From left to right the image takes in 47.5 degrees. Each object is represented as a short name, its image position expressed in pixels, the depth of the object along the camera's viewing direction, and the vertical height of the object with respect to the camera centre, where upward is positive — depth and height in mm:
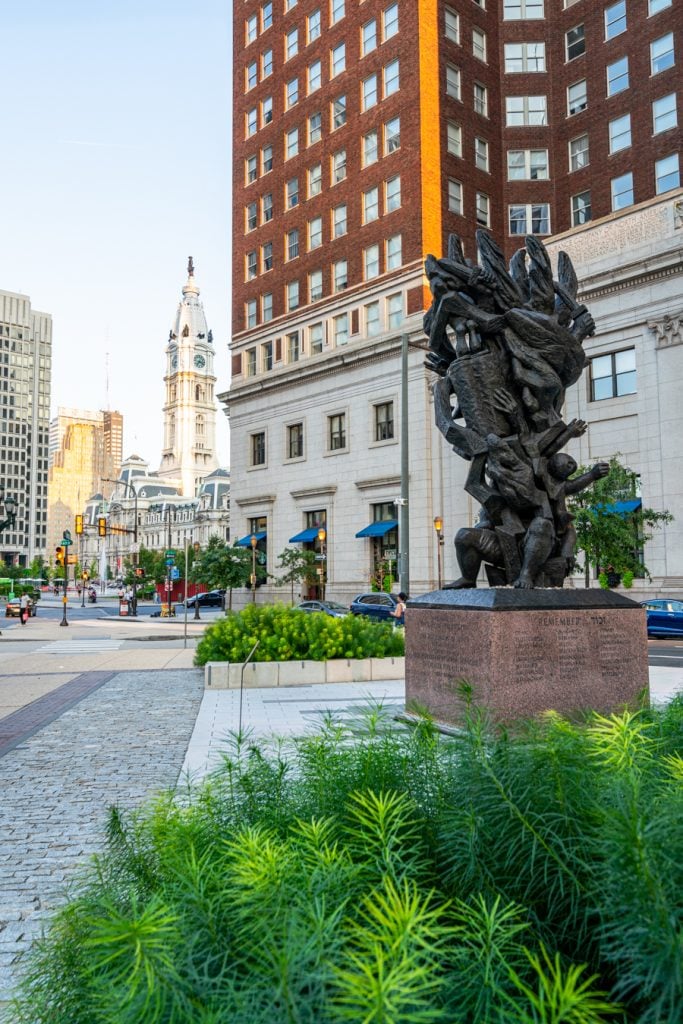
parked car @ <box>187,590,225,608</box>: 66000 -3160
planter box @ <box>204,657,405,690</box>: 16188 -2394
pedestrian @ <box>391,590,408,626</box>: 26234 -1679
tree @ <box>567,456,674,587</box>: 29703 +1433
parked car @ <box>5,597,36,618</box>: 59878 -3533
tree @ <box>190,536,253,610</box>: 45750 -224
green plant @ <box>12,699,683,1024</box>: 1503 -805
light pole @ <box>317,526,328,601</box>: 44812 +802
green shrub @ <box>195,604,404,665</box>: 17250 -1716
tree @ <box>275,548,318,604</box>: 44844 -213
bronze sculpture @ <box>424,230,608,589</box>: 10539 +2150
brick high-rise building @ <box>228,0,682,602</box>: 41250 +22388
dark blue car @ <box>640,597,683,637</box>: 29047 -2221
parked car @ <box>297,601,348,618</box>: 36156 -2174
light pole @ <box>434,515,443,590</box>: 37206 +1508
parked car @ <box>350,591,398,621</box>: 35000 -2004
